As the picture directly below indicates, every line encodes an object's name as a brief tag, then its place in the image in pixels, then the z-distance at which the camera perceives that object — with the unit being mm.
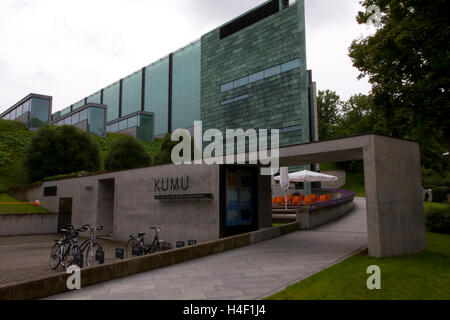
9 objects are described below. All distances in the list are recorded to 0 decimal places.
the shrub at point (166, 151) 36969
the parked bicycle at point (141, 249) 11797
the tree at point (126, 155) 35281
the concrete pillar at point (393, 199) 9367
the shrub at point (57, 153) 31500
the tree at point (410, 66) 11412
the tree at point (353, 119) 53794
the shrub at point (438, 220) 14773
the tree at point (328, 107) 66938
